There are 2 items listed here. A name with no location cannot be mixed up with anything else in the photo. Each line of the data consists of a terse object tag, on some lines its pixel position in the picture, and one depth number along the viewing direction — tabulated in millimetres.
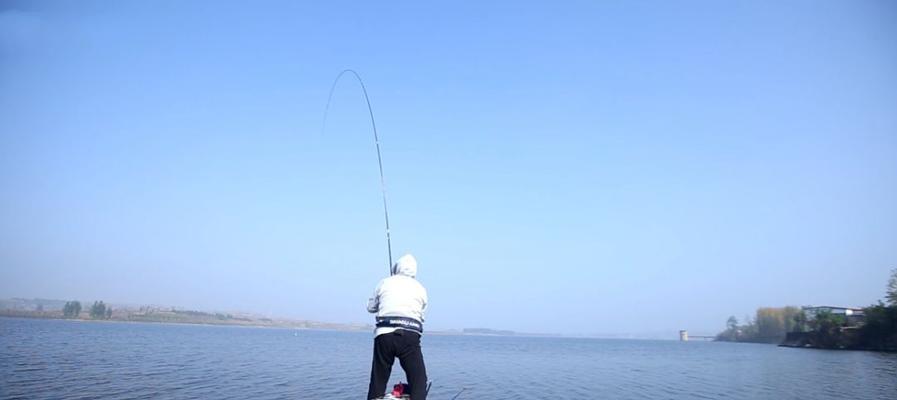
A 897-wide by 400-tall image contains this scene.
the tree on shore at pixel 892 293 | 67662
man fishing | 5715
